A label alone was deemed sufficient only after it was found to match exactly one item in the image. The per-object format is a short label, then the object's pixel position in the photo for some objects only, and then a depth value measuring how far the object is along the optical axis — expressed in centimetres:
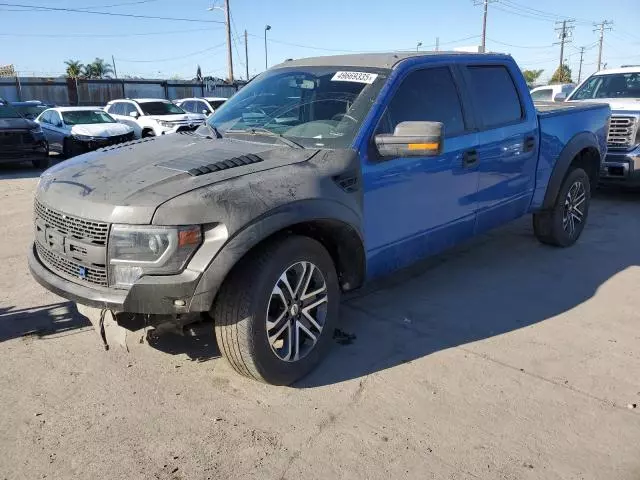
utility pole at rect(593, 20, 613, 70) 7831
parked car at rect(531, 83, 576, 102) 1526
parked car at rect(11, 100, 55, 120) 2206
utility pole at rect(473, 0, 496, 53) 5253
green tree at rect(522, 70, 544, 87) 6121
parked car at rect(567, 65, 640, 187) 795
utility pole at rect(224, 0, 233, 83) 3731
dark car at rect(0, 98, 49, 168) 1244
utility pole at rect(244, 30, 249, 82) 6610
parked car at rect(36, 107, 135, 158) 1480
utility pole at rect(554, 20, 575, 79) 6831
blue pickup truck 266
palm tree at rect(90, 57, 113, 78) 6464
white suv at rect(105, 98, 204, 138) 1667
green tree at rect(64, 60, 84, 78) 6188
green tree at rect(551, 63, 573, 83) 6488
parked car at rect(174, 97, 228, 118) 1944
